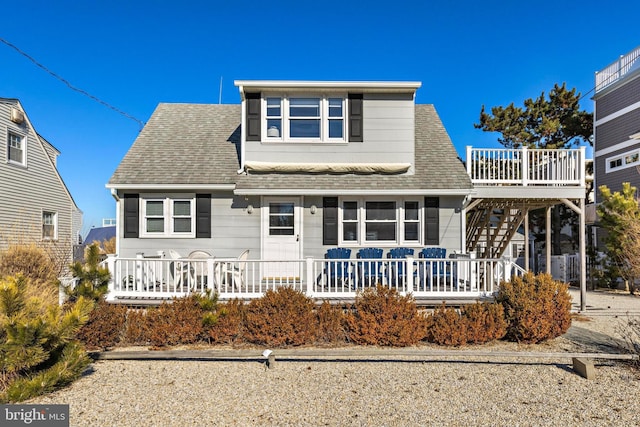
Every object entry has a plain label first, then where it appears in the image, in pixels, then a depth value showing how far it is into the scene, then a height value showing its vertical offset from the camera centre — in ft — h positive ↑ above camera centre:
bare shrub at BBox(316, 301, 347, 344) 20.83 -5.95
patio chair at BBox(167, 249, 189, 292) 25.23 -3.82
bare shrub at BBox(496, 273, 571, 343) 20.95 -5.03
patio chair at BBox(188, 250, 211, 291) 29.15 -3.08
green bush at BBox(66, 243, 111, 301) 18.24 -2.86
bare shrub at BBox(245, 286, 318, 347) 20.31 -5.57
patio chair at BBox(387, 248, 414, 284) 29.55 -2.73
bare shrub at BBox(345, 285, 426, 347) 20.42 -5.60
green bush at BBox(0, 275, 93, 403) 13.05 -4.58
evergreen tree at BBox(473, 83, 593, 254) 65.36 +17.59
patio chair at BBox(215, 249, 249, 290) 25.37 -3.84
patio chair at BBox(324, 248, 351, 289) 28.69 -3.04
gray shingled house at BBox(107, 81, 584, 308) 31.71 +2.92
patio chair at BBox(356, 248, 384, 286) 25.13 -3.41
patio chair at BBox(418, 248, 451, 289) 25.65 -3.52
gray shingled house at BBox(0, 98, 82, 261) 51.78 +5.32
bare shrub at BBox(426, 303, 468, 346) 20.59 -6.04
